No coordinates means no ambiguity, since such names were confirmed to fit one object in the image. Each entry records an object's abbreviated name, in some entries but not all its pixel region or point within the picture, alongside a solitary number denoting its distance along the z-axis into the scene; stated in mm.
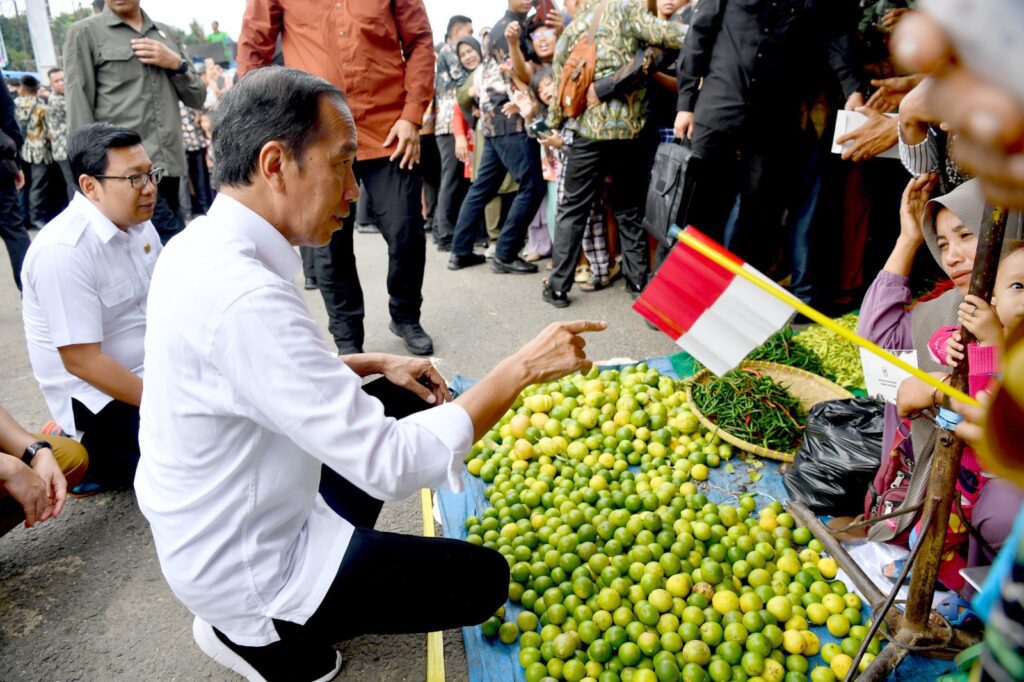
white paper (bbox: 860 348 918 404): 2383
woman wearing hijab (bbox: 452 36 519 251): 7145
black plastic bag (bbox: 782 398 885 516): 2719
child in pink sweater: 1664
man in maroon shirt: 3967
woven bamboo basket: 3509
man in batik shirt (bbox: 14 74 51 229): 8891
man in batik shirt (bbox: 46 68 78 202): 8711
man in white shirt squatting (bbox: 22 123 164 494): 2875
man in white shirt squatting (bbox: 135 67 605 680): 1521
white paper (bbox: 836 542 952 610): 2413
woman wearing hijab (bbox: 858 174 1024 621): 2080
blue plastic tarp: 2145
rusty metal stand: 1627
